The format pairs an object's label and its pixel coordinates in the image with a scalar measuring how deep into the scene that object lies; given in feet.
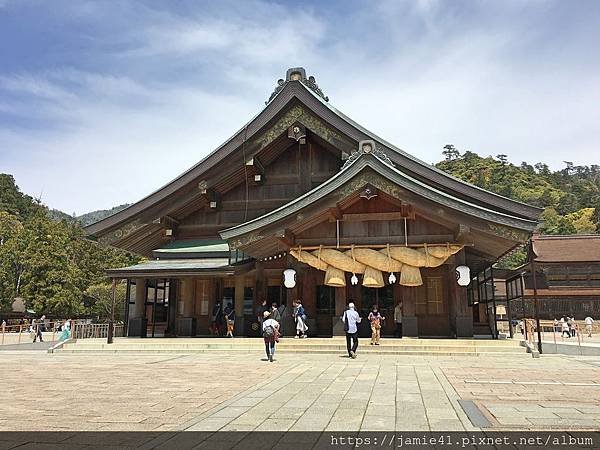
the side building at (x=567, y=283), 137.69
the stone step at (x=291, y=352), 42.98
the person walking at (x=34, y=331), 79.65
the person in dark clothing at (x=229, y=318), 59.31
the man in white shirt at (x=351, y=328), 40.60
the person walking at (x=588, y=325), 111.71
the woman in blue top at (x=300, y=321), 51.03
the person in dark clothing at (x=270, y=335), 38.78
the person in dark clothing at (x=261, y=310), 59.11
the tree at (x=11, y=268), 146.20
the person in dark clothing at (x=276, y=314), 53.02
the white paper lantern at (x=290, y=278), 52.49
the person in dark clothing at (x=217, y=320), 61.87
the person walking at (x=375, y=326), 45.83
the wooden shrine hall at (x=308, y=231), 49.67
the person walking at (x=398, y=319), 54.06
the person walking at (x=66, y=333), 57.04
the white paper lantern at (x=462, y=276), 49.32
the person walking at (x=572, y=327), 107.06
